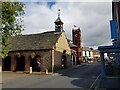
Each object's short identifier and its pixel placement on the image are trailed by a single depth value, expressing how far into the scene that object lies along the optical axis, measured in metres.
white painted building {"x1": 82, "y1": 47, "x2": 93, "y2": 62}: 41.58
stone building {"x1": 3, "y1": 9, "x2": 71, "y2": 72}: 14.61
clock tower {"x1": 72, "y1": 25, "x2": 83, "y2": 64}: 28.70
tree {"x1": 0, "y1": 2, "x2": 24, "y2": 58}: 8.93
